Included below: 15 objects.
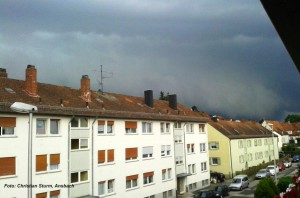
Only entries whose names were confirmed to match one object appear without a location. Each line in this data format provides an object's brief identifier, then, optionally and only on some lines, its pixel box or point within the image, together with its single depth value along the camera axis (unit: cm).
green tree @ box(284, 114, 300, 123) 16425
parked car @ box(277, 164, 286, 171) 6141
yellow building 5459
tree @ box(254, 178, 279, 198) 2794
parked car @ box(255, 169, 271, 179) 5222
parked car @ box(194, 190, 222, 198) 3484
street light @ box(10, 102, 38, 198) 1084
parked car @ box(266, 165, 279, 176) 5412
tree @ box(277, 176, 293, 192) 3158
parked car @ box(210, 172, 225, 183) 5076
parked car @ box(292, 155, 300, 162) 7850
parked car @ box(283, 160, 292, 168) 6625
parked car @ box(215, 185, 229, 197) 3736
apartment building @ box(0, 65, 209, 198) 2386
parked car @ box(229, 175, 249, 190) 4321
